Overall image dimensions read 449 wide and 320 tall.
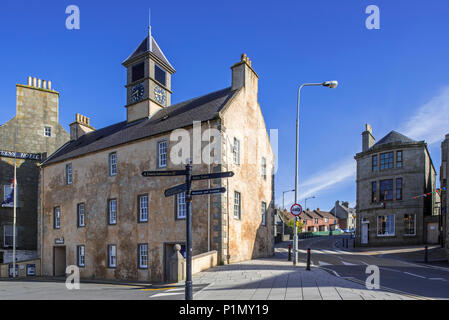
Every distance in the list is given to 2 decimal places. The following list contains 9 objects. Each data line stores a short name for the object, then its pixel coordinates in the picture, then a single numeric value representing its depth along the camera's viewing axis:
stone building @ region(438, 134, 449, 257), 26.78
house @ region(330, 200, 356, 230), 95.94
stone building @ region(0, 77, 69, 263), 28.77
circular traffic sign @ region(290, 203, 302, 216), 14.62
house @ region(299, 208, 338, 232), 83.75
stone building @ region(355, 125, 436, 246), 30.72
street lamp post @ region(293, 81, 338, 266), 15.39
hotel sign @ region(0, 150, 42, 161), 29.06
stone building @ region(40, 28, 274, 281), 17.67
